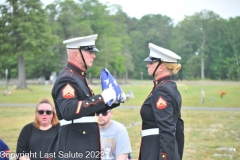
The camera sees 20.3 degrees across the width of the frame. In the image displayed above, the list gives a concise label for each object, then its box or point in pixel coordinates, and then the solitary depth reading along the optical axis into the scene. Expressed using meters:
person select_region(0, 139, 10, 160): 6.42
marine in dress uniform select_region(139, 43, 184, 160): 5.13
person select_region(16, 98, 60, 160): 6.95
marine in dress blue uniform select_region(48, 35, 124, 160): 4.68
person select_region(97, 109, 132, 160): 6.87
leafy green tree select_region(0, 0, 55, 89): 56.90
